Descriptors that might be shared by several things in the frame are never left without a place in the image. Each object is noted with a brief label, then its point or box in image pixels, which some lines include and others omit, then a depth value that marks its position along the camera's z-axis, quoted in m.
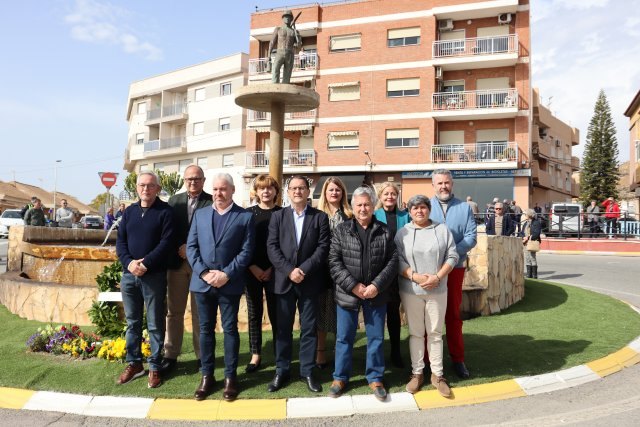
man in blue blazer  4.38
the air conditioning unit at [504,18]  27.69
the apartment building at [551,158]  35.81
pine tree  47.38
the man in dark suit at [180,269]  4.94
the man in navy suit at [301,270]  4.54
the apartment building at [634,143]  33.94
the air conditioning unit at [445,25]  28.82
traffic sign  17.11
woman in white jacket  4.45
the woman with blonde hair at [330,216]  4.97
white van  19.59
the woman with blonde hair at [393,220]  5.12
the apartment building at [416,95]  27.61
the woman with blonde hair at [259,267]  4.87
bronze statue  9.10
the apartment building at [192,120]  37.16
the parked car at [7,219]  27.41
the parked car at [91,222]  28.62
